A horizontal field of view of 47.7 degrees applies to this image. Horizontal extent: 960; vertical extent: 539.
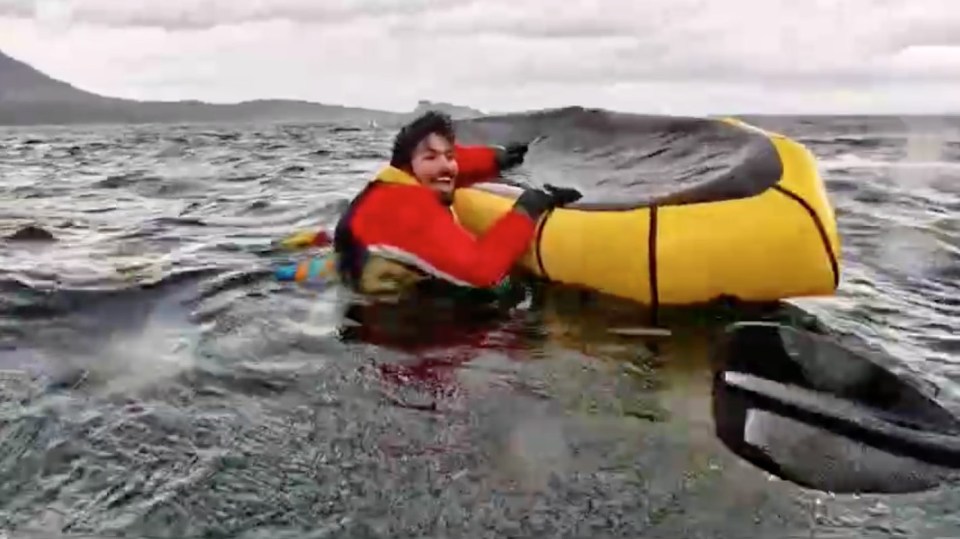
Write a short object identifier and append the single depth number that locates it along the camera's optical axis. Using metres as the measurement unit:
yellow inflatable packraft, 5.26
